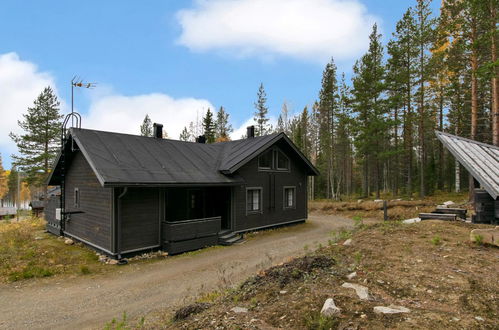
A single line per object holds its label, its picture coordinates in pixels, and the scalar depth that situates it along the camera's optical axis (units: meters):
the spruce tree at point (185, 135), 50.74
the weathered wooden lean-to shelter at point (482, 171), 9.66
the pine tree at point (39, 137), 31.86
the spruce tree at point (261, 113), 39.56
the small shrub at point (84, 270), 8.89
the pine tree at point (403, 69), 22.50
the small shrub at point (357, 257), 6.35
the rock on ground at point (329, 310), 3.81
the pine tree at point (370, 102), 25.33
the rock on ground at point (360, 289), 4.36
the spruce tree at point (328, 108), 32.47
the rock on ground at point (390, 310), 3.79
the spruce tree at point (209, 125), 41.47
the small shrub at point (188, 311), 4.88
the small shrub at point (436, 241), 7.41
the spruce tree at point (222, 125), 45.66
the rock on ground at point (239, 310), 4.44
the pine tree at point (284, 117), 40.78
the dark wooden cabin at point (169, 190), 10.43
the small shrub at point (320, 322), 3.55
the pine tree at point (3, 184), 57.49
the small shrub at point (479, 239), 7.12
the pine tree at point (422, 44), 21.59
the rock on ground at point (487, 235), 6.93
